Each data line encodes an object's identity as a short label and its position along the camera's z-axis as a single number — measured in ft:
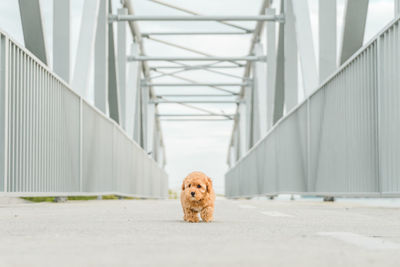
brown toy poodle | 12.75
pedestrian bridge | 8.04
